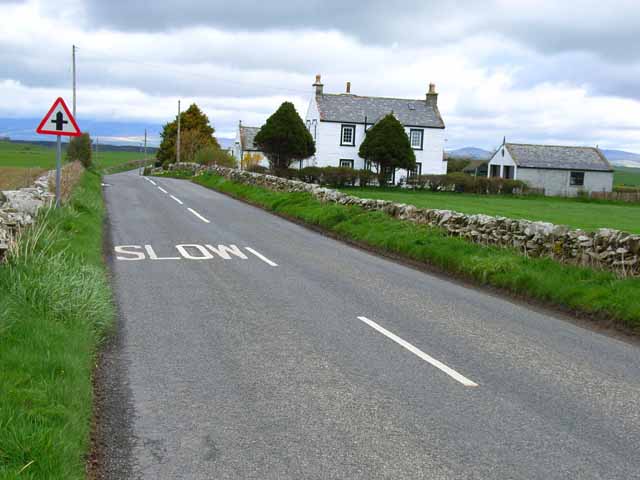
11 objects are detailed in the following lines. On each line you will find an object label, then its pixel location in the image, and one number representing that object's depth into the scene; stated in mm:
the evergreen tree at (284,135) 49375
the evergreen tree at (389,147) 49812
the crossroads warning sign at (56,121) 15695
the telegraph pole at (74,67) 50062
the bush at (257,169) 50134
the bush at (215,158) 53344
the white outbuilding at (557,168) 60406
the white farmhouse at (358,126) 60375
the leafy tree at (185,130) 78125
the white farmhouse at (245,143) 77875
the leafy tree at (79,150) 46219
